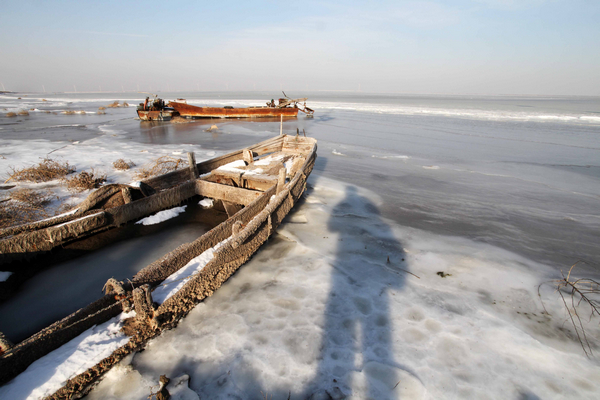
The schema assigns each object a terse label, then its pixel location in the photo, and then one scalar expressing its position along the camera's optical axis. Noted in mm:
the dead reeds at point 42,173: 7023
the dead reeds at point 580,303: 3038
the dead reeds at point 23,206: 4793
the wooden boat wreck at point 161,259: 2252
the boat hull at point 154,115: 23438
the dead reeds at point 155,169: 7712
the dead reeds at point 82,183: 6523
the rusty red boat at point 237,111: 26906
